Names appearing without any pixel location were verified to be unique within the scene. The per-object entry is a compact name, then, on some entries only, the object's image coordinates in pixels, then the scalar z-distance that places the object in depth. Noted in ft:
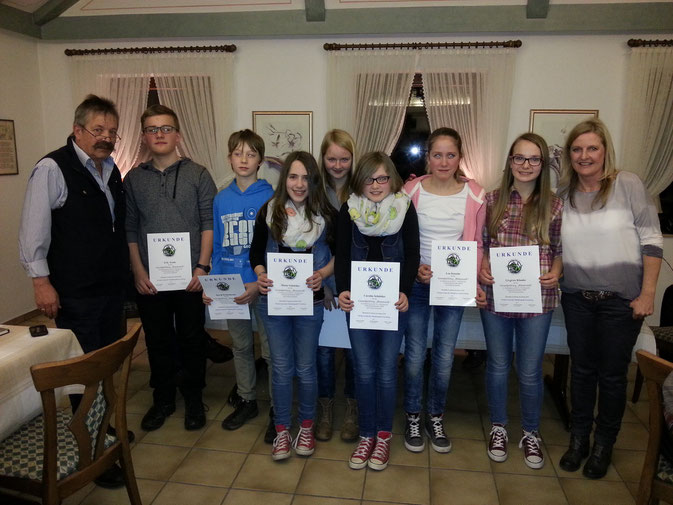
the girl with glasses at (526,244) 7.03
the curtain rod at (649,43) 14.47
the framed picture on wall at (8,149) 15.37
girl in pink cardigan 7.23
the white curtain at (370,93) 15.67
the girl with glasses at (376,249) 6.81
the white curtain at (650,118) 14.66
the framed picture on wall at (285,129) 16.38
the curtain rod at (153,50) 16.10
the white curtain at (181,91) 16.38
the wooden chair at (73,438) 4.89
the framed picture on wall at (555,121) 15.33
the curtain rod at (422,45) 14.99
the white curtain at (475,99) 15.34
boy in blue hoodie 7.79
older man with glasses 6.98
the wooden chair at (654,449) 5.02
